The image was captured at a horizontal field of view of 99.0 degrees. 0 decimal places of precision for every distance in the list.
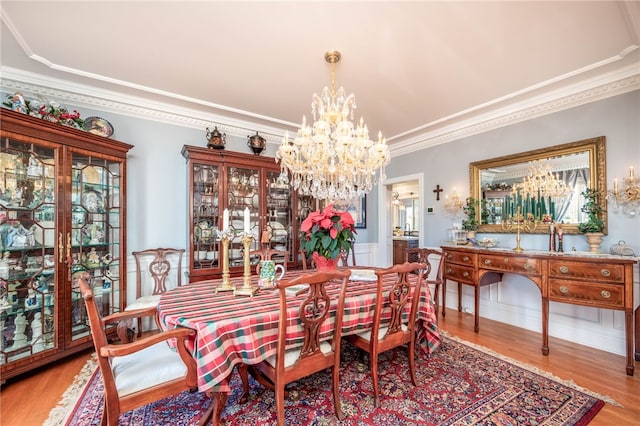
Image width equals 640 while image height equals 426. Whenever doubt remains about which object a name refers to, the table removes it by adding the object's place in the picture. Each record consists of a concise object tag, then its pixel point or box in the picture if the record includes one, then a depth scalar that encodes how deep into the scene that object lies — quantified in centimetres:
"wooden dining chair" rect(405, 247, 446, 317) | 298
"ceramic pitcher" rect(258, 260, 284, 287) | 204
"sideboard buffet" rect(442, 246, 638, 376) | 218
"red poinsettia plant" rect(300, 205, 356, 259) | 211
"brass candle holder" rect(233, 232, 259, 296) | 185
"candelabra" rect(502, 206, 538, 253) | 302
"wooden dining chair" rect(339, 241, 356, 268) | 335
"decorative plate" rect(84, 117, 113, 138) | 274
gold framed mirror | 269
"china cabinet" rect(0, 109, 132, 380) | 206
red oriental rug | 166
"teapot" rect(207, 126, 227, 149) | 328
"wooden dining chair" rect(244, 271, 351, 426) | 144
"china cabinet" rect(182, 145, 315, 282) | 315
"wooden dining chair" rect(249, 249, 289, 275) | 269
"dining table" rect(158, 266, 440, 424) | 135
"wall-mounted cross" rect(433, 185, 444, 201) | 402
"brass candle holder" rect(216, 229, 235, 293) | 187
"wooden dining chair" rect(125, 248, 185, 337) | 300
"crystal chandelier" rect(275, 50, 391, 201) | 233
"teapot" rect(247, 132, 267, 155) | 361
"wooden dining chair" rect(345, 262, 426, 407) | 178
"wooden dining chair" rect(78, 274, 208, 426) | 121
